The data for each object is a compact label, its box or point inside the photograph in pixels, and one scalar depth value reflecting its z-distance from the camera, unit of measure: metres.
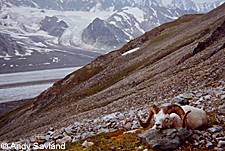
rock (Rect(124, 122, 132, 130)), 22.89
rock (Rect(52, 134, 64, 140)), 24.43
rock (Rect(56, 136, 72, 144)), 23.13
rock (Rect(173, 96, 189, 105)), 23.77
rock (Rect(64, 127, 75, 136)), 25.23
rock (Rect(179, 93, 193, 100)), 25.20
